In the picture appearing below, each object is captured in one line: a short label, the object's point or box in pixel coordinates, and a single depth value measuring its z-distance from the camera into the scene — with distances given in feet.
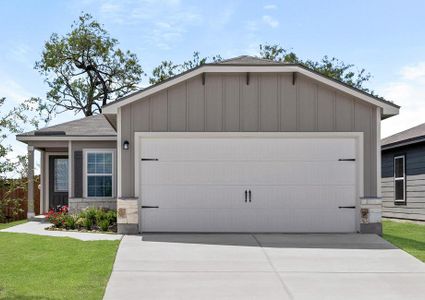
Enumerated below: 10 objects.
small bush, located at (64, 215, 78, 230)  47.42
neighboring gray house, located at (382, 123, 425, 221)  57.47
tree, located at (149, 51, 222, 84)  116.16
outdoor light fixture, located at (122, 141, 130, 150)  42.57
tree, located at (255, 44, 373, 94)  116.98
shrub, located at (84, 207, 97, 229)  46.64
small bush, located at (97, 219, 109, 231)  44.65
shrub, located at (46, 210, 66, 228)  48.91
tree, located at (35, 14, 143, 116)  115.03
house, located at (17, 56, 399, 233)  42.86
